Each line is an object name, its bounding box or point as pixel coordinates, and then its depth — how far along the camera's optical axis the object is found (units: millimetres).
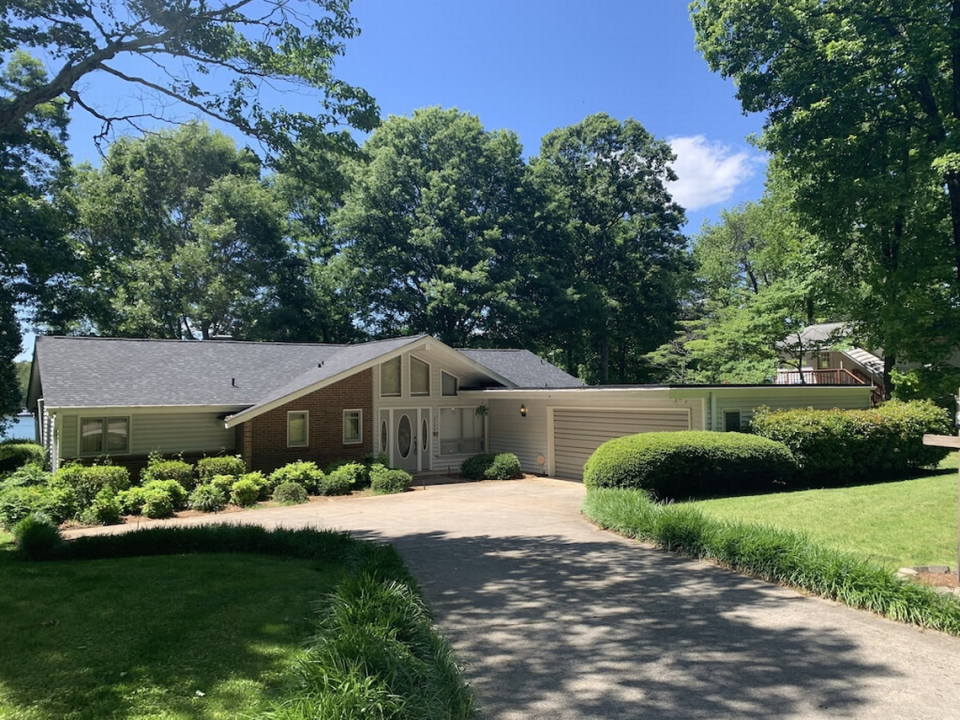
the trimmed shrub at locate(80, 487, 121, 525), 13821
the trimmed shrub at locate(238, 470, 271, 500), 16703
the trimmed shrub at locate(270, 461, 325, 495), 17688
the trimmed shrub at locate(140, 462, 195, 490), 16781
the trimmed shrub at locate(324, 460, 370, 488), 18484
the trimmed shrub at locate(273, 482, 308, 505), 16744
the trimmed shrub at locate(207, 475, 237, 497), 16312
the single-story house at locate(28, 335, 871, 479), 17203
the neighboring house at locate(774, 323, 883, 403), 29058
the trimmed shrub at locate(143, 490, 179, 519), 14516
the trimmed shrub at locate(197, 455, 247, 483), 17266
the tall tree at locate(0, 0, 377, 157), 9836
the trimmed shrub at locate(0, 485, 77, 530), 12242
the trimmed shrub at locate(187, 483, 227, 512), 15484
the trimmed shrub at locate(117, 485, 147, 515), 14625
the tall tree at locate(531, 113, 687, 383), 40438
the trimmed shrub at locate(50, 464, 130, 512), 15102
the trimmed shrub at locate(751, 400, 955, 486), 15188
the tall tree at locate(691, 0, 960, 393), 19828
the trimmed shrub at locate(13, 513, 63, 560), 8938
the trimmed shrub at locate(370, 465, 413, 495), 18266
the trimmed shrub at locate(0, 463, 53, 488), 15180
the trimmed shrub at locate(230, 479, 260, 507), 16047
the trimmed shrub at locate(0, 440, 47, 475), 21609
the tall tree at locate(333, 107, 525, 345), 35188
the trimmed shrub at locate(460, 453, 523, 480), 20641
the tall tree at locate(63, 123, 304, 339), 30969
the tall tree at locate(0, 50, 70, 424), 15139
